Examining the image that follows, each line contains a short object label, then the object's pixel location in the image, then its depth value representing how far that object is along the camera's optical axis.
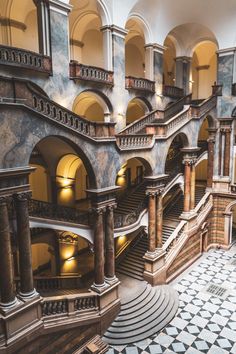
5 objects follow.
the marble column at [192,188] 16.91
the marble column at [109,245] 11.21
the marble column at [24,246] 8.37
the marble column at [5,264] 8.02
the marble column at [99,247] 10.78
